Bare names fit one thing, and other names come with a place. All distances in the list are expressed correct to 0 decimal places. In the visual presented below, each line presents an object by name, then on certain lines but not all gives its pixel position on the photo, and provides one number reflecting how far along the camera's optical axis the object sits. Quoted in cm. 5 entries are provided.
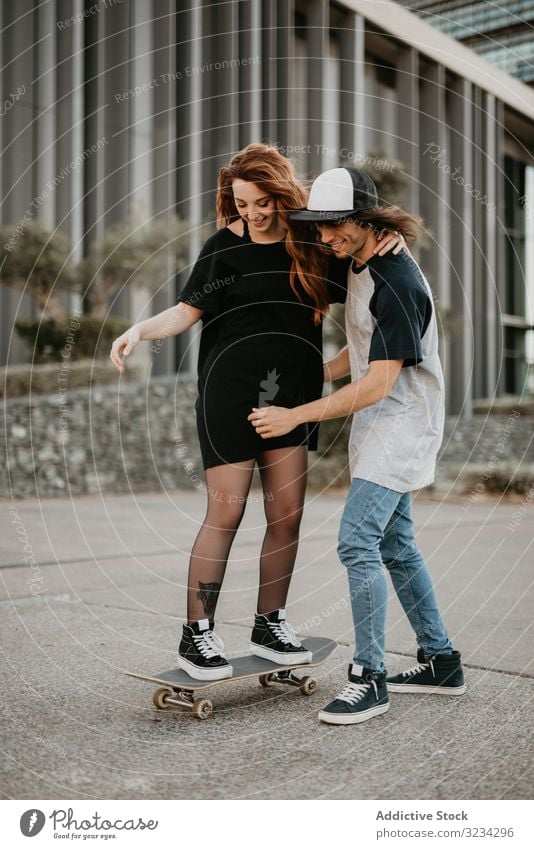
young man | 322
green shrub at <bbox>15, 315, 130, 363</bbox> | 1423
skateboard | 335
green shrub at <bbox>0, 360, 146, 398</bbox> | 1309
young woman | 342
